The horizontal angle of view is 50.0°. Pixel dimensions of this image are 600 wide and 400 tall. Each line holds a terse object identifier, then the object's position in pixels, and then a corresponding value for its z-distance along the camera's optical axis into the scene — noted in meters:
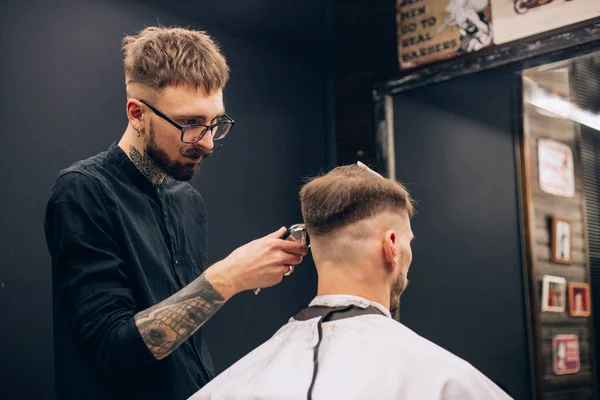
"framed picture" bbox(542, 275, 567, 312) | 3.72
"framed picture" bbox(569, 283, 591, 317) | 3.89
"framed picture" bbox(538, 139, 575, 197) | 3.89
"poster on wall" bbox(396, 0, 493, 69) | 2.94
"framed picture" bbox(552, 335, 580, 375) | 3.74
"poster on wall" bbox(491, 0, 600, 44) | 2.60
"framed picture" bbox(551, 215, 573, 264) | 3.82
